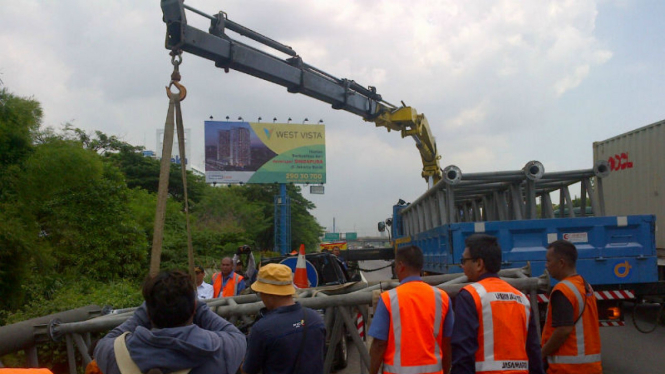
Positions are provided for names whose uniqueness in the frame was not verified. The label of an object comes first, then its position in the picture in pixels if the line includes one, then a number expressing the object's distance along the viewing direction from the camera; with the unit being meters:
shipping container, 12.15
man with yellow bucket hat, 3.07
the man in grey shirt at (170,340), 2.37
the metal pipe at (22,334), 3.99
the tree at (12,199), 7.61
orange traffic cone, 6.41
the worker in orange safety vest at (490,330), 3.16
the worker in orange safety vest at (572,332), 3.67
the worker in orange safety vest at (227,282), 7.50
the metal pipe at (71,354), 4.05
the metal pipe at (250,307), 3.87
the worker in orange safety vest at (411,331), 3.23
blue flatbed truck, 7.29
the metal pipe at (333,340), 4.18
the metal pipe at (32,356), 4.19
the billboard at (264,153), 35.31
